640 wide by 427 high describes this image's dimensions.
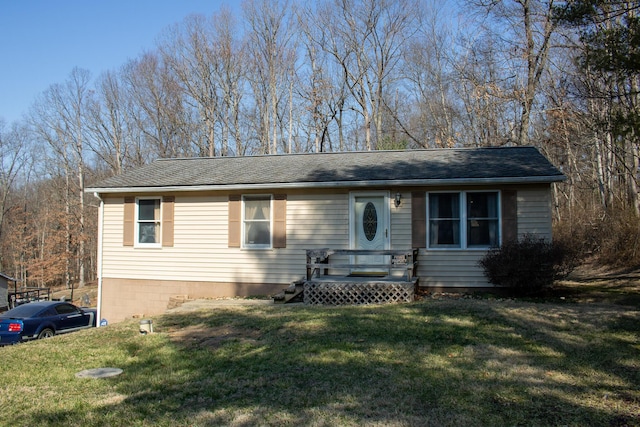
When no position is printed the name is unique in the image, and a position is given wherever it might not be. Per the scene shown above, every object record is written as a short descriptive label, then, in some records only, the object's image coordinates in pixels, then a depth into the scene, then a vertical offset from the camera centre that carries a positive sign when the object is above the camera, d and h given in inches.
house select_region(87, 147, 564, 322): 481.7 +18.4
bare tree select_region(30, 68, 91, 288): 1503.4 +186.9
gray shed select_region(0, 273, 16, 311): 1125.7 -125.4
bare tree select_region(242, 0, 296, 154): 1250.6 +400.9
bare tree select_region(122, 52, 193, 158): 1301.7 +319.6
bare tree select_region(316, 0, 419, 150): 1202.6 +419.8
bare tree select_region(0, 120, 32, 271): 1728.6 +191.6
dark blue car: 546.9 -97.1
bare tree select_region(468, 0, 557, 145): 829.8 +302.3
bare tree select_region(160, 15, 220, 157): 1255.5 +375.6
